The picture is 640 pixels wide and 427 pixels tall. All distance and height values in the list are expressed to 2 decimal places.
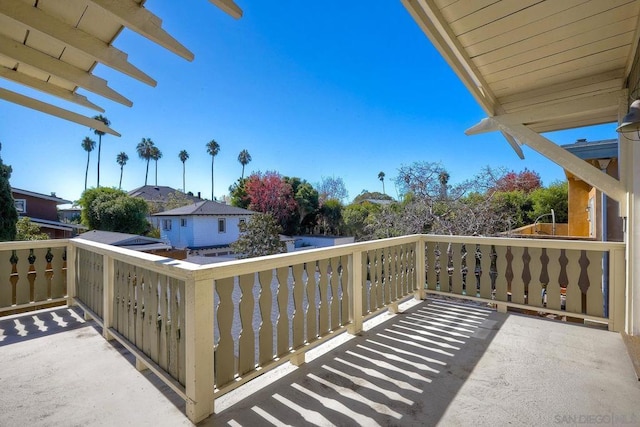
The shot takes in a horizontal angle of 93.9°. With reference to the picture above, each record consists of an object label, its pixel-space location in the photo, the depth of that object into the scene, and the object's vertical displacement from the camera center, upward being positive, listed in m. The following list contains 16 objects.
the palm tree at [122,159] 42.59 +8.20
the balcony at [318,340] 1.76 -1.14
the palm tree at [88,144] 37.12 +8.97
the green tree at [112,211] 19.00 +0.32
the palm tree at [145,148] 41.59 +9.55
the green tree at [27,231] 11.01 -0.57
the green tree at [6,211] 9.52 +0.17
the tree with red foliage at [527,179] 14.65 +1.93
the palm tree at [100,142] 37.11 +9.34
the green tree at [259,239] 13.31 -1.04
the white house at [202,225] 18.95 -0.64
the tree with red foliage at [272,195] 22.47 +1.58
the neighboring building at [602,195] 4.23 +0.39
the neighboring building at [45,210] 16.47 +0.40
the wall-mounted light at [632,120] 1.90 +0.62
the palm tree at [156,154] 42.35 +8.96
